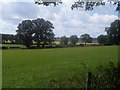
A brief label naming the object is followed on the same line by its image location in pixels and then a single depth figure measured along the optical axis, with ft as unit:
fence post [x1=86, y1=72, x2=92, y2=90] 10.83
